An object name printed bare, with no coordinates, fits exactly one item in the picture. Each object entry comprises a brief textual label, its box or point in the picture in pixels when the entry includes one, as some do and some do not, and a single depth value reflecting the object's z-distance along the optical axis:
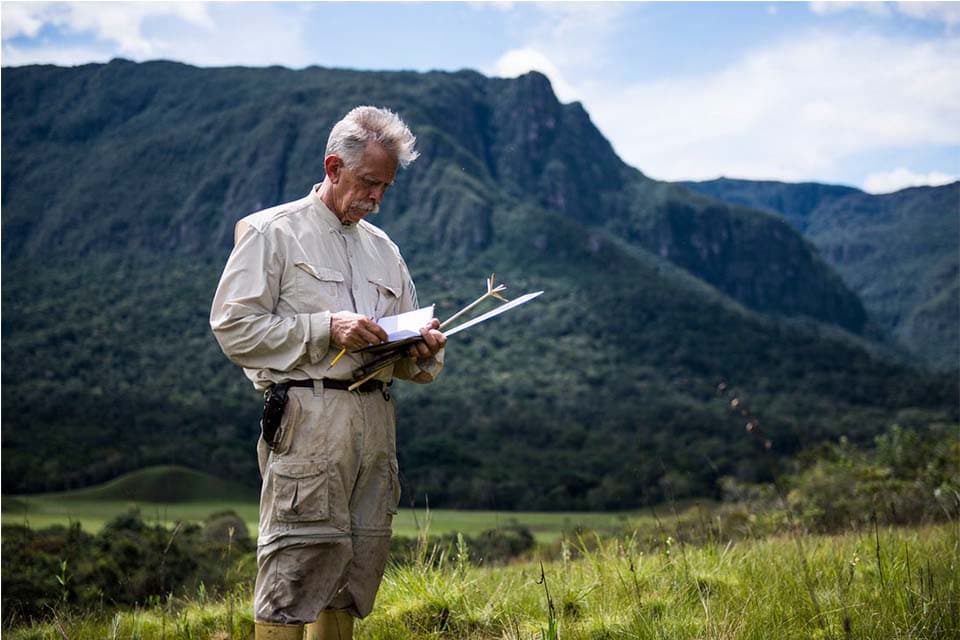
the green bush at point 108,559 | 9.06
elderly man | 3.01
